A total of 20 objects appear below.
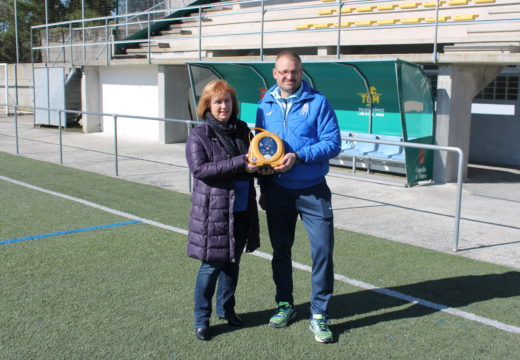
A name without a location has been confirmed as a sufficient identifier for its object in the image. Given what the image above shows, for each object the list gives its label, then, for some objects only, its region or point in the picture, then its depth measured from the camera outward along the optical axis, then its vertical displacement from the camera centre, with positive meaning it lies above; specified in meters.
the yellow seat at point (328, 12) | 14.29 +1.98
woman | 3.52 -0.59
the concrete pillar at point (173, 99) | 15.75 -0.22
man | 3.59 -0.50
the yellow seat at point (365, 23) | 13.10 +1.59
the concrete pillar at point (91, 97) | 18.50 -0.25
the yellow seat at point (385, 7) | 13.18 +1.96
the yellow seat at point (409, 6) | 12.70 +1.93
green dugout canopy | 9.98 +0.07
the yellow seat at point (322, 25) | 14.03 +1.62
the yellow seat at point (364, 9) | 13.68 +1.99
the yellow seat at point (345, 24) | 13.64 +1.62
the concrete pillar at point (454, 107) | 9.99 -0.18
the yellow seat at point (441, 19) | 12.15 +1.59
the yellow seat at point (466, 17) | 11.51 +1.54
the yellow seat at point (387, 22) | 12.68 +1.57
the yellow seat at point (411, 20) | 12.35 +1.57
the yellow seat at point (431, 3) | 12.31 +1.94
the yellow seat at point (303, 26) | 14.57 +1.65
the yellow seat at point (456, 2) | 11.98 +1.90
